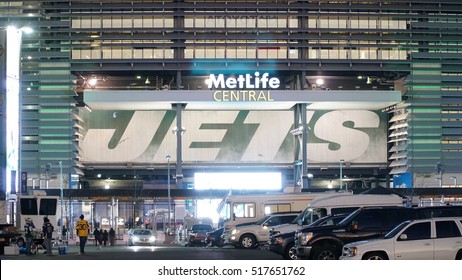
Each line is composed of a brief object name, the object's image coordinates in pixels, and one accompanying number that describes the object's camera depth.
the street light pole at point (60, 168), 109.53
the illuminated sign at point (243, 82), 115.56
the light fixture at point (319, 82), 121.19
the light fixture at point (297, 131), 112.39
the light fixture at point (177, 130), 112.75
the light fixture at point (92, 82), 119.62
